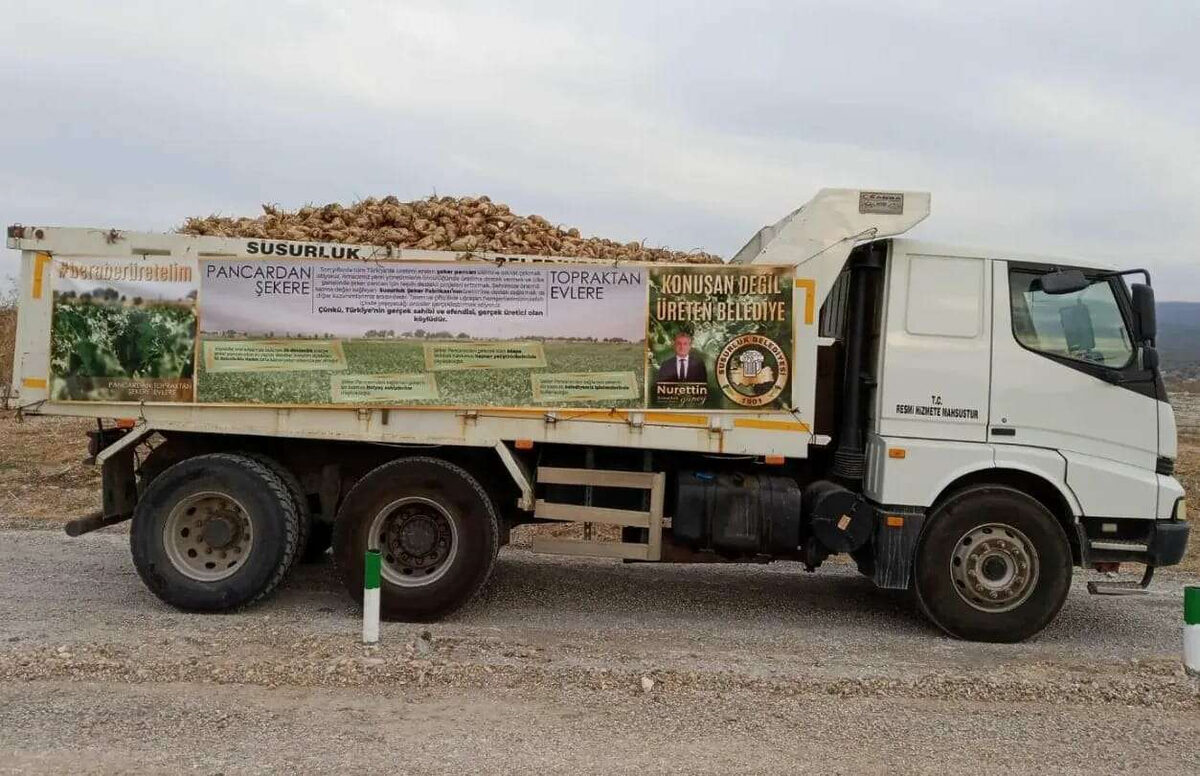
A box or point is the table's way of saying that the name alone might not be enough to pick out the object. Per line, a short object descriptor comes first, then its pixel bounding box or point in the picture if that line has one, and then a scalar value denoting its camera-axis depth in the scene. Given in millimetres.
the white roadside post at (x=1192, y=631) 5688
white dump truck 6492
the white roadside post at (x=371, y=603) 5895
